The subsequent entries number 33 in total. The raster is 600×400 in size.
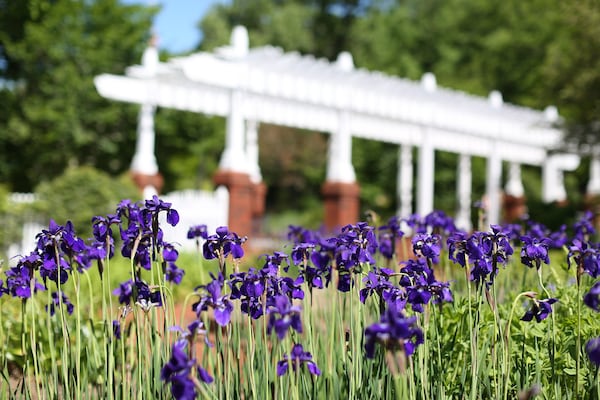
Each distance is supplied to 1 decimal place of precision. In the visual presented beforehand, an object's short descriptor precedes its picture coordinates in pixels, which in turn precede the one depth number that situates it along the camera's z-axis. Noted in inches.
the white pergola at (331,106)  437.1
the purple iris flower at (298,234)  155.0
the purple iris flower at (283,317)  76.8
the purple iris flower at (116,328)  114.9
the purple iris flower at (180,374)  68.2
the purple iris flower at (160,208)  99.7
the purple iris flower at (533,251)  101.7
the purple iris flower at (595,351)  66.8
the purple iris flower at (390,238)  149.3
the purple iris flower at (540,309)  93.7
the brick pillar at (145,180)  503.8
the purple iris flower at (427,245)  102.7
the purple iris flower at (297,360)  84.1
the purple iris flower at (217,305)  81.3
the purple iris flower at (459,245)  97.6
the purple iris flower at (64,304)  125.4
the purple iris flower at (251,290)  91.3
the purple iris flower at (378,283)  95.3
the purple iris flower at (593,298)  70.9
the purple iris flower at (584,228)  168.9
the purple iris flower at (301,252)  104.1
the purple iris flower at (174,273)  127.1
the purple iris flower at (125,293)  120.0
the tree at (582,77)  556.1
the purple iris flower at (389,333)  68.6
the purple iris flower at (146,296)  105.3
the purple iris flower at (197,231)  132.7
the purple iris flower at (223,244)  98.7
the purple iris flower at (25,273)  102.0
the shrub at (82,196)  419.2
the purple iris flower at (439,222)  165.5
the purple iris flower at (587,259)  96.3
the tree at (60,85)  769.6
